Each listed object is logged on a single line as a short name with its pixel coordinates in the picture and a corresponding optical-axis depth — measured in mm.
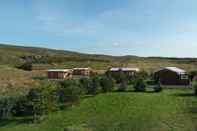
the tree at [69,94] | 14474
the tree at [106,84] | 18052
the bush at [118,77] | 22690
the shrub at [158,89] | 18218
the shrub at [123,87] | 18646
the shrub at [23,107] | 12690
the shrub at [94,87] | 17577
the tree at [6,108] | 12233
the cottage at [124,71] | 27375
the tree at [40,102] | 12285
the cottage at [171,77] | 21971
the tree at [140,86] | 18295
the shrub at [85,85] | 17469
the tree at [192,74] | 25558
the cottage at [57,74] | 30522
